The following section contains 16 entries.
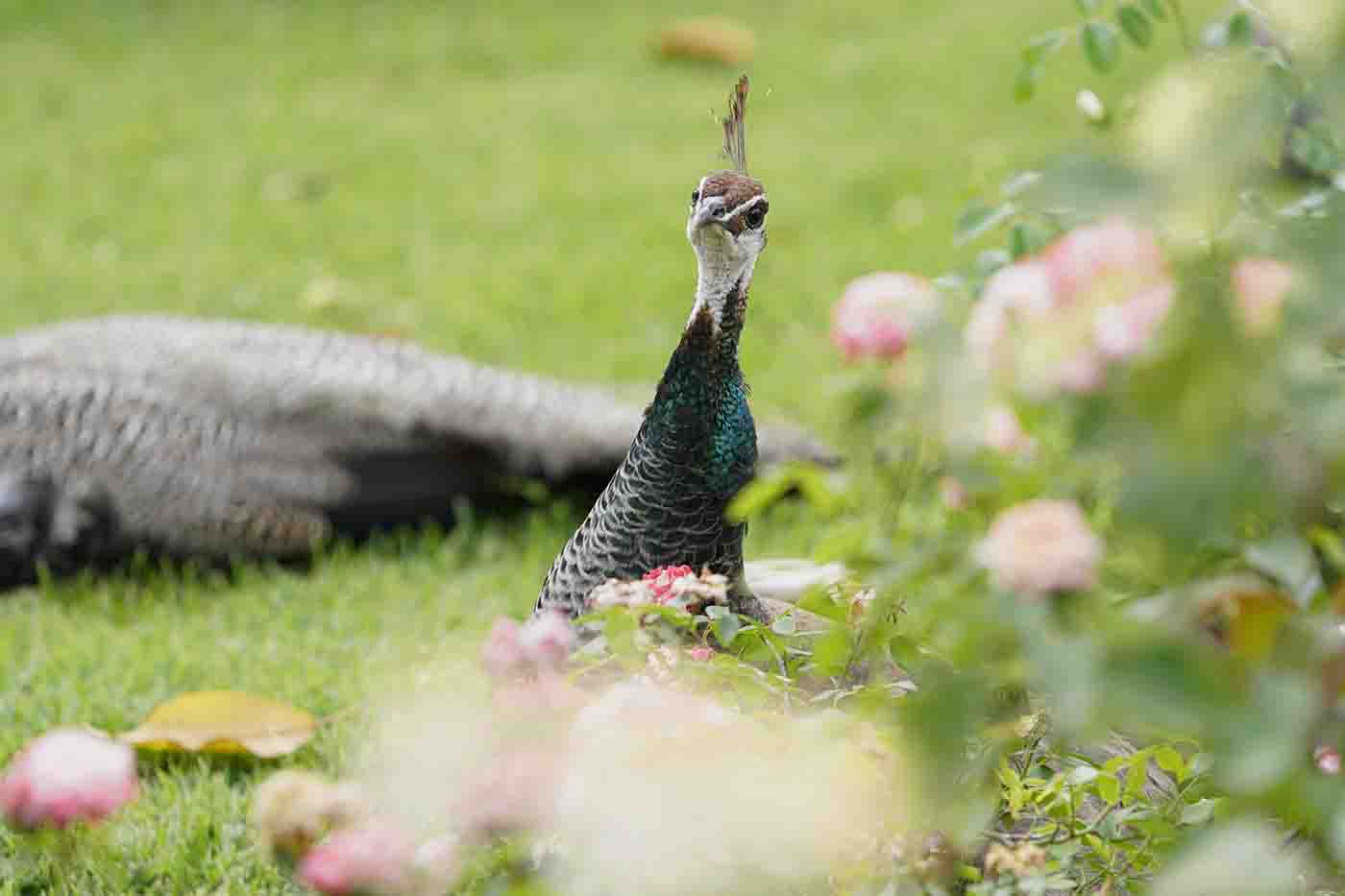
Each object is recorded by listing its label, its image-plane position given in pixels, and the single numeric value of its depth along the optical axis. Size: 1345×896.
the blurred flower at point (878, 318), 4.92
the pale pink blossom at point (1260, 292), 4.82
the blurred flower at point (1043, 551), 4.85
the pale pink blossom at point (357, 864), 4.93
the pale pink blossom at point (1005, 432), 4.91
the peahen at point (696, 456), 5.34
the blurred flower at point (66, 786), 4.99
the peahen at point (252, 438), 6.09
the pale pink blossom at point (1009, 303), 4.87
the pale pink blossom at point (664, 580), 5.15
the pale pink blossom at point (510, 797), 4.95
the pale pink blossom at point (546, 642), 5.03
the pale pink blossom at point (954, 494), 4.98
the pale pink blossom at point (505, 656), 5.03
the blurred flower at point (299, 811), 4.99
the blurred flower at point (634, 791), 4.92
